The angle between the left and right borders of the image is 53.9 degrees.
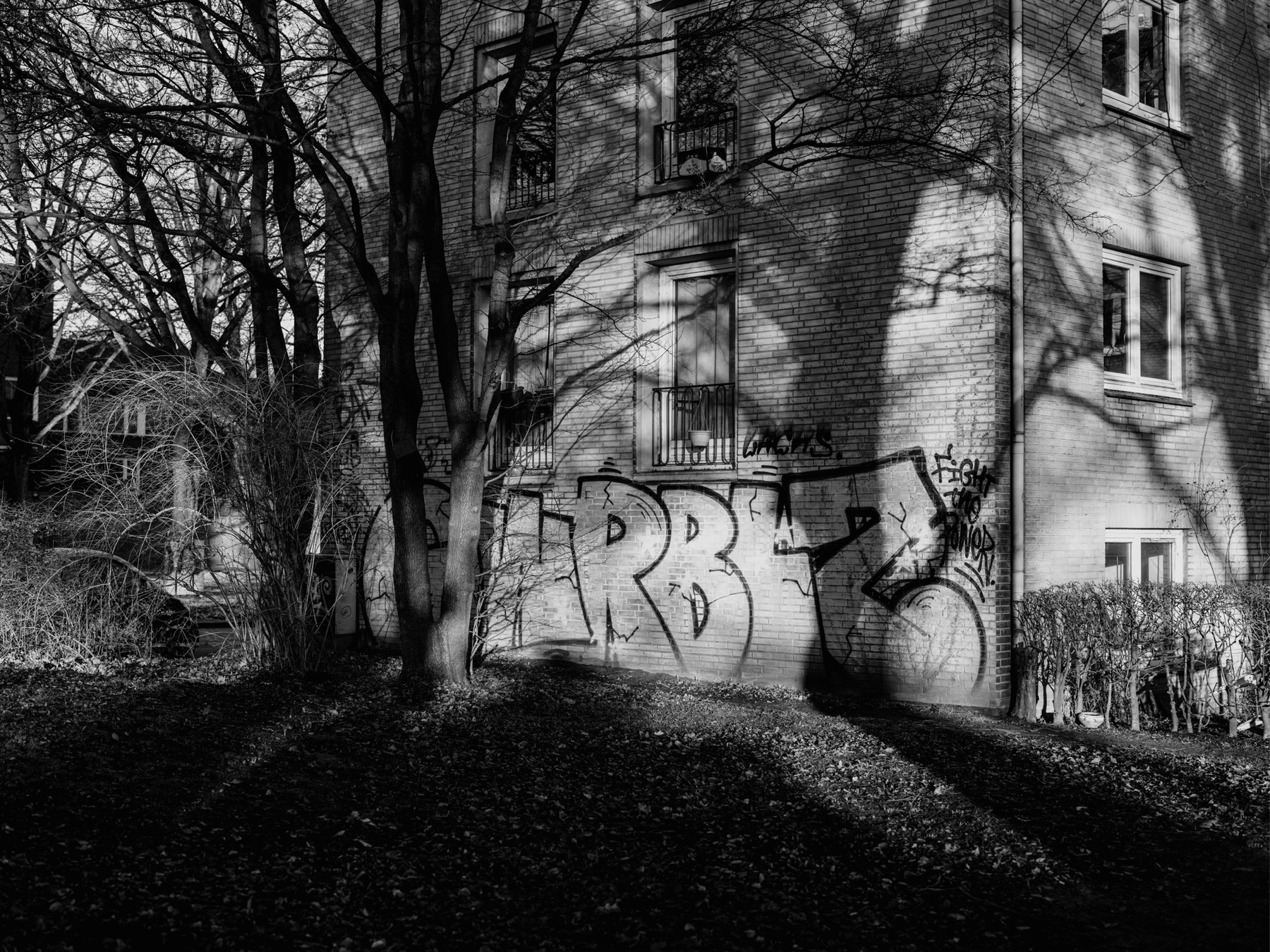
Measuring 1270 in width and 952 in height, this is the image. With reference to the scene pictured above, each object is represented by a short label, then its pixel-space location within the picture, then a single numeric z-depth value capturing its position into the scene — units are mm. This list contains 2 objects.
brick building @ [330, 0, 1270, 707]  12133
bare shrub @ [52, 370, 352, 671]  12000
